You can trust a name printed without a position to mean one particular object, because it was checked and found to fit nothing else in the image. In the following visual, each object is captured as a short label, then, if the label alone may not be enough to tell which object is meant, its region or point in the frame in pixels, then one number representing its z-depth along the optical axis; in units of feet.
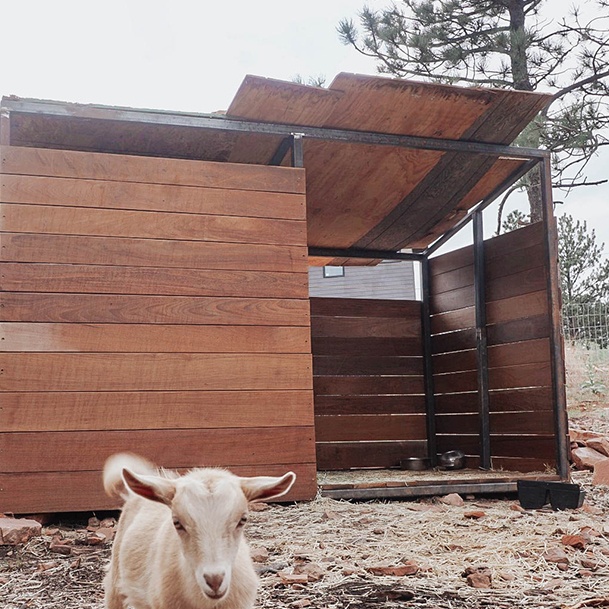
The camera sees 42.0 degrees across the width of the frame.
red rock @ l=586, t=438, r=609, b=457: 26.81
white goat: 7.27
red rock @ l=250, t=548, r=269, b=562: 12.52
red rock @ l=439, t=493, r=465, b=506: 18.80
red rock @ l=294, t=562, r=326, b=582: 11.31
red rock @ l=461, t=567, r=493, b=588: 10.97
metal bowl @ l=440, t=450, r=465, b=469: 25.14
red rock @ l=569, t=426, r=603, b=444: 28.30
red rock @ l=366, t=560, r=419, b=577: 11.59
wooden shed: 16.17
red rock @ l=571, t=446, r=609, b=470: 25.75
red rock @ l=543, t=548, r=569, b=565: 12.31
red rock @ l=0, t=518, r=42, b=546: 13.60
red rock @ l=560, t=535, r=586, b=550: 13.30
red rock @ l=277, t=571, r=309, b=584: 10.99
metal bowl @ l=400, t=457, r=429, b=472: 25.94
